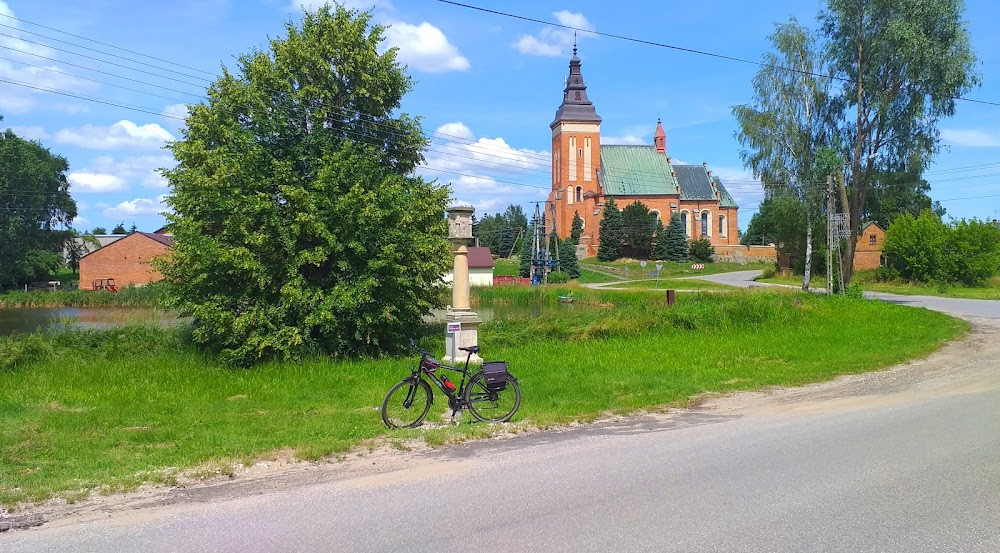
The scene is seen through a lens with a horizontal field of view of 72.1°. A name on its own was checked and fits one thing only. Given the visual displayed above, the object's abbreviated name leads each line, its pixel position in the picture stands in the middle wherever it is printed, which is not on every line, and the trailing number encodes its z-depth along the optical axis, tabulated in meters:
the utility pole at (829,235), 32.16
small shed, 68.75
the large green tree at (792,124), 35.69
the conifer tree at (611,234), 84.44
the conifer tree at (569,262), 74.75
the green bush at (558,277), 68.19
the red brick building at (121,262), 63.28
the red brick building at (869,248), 62.88
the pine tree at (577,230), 90.62
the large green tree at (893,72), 30.00
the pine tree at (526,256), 78.62
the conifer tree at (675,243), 84.31
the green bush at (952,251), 46.91
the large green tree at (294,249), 14.48
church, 93.38
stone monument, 13.05
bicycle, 8.49
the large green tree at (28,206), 61.06
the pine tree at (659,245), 84.12
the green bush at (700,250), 87.62
